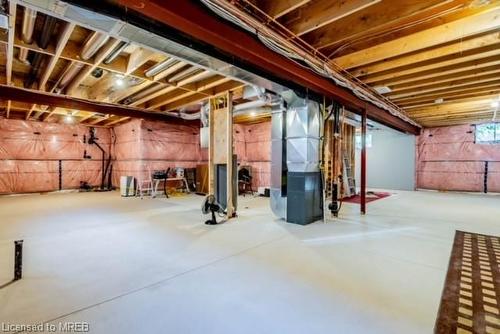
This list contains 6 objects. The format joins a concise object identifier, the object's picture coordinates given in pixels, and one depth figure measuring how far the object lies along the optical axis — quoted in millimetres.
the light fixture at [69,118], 7679
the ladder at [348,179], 7422
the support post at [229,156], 4617
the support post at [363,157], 5051
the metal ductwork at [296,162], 4117
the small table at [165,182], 7838
